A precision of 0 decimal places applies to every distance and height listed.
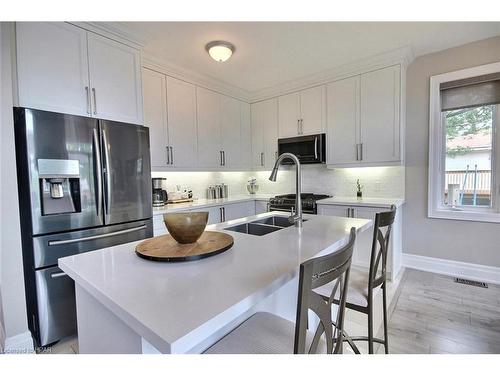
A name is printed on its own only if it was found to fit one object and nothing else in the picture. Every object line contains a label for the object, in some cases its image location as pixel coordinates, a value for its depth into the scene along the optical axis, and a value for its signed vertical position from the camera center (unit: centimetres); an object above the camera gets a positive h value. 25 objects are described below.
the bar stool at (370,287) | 143 -68
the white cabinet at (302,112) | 353 +92
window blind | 269 +88
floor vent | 266 -120
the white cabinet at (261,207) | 386 -47
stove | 327 -37
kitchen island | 62 -34
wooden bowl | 116 -21
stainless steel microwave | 350 +41
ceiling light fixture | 252 +129
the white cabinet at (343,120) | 323 +71
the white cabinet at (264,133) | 403 +71
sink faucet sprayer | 159 -12
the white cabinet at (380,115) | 294 +70
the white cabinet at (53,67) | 175 +85
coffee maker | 296 -17
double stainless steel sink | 187 -38
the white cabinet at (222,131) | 351 +70
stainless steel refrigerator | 172 -13
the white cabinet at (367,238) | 282 -76
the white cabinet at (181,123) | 312 +70
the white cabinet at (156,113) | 286 +77
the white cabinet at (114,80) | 210 +89
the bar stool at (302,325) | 69 -54
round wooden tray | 104 -32
